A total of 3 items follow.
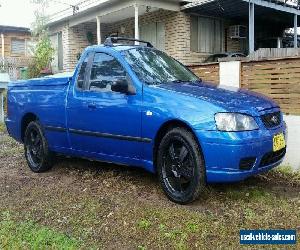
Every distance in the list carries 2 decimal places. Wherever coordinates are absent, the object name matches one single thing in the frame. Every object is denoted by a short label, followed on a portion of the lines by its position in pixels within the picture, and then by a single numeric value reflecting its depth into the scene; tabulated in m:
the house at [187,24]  10.48
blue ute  3.12
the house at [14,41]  19.95
